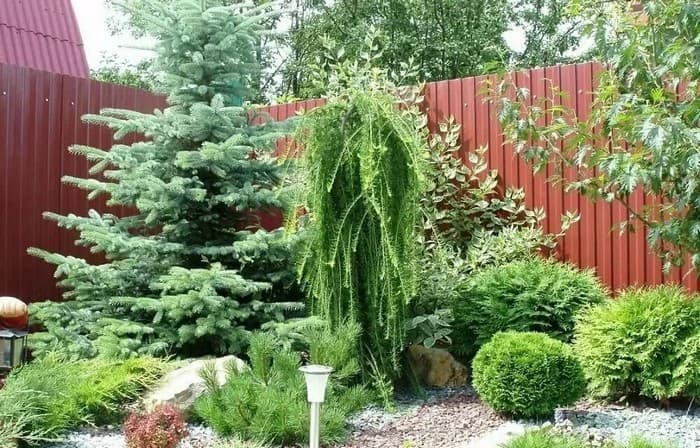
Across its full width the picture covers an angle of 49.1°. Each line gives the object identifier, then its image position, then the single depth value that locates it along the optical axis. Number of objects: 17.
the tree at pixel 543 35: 15.38
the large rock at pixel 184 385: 3.97
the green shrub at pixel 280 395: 3.66
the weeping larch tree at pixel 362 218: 4.47
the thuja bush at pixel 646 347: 4.05
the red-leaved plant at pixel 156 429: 3.30
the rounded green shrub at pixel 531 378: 3.89
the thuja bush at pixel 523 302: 4.80
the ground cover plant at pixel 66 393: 3.38
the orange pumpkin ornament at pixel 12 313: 4.24
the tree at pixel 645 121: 3.85
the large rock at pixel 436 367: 4.90
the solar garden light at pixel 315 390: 3.23
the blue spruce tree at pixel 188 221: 4.65
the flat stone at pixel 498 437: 3.51
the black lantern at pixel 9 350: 4.00
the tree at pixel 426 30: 14.39
